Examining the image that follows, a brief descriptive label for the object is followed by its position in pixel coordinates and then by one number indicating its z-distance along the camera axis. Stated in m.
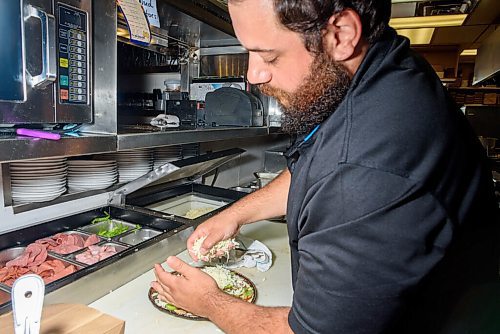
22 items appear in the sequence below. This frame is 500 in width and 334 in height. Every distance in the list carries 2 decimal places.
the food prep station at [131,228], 1.18
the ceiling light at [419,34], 4.40
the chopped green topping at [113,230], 1.63
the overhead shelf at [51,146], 0.90
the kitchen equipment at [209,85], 2.23
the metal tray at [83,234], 1.54
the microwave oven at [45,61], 0.93
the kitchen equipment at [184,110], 2.02
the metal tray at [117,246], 1.47
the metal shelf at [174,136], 1.24
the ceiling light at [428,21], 3.54
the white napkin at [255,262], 1.54
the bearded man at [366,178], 0.68
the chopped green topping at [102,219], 1.68
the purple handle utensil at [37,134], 0.97
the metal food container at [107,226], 1.66
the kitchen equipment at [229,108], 2.04
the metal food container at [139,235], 1.63
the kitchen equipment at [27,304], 0.70
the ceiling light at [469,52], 6.52
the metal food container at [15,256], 1.29
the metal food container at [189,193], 2.01
